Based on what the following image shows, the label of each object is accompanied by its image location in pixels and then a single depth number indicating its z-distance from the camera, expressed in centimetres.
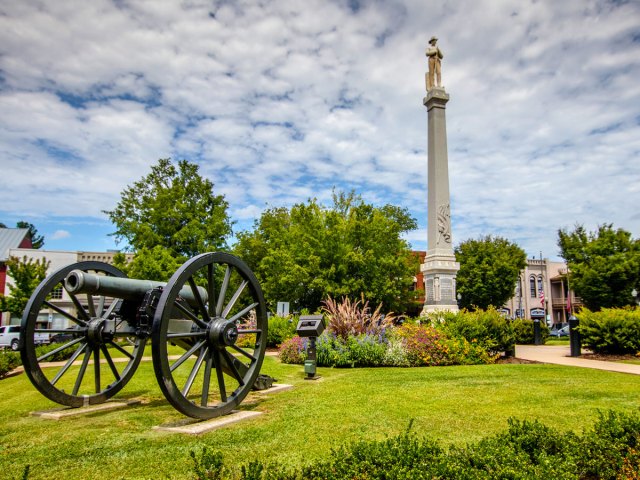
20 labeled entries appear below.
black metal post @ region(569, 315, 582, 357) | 1576
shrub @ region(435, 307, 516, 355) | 1427
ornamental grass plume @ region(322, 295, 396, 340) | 1385
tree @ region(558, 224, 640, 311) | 3131
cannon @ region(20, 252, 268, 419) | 559
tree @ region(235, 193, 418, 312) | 2798
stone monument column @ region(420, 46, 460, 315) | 2128
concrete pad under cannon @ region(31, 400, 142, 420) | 654
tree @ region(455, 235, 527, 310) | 4191
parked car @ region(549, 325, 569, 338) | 3813
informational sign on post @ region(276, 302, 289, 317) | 2306
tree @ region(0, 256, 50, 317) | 2736
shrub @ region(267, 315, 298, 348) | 1950
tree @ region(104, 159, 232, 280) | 2870
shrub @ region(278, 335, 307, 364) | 1387
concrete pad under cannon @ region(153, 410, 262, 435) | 560
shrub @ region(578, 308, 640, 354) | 1484
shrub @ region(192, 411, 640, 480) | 358
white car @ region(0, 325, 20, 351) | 2634
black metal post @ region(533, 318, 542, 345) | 2294
